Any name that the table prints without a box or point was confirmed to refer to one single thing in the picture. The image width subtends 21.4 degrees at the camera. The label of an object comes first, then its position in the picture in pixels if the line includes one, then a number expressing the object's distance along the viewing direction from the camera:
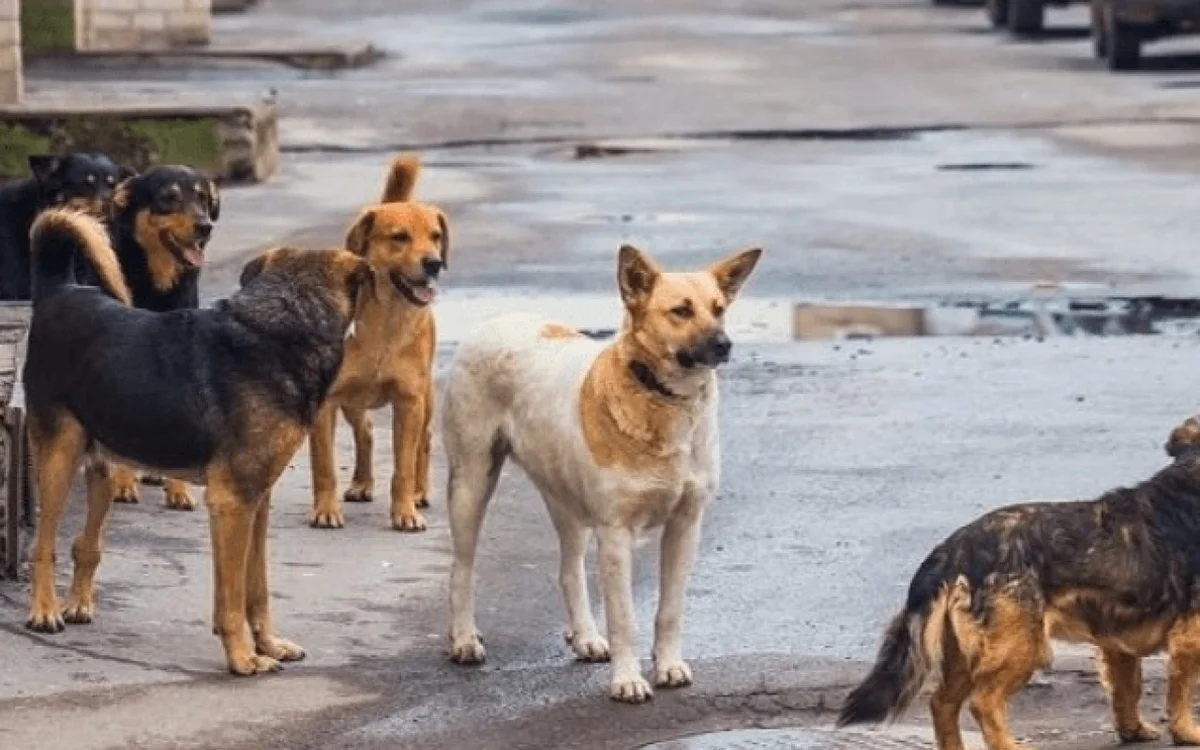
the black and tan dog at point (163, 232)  10.88
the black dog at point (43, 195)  12.39
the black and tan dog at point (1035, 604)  7.54
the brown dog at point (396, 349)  10.66
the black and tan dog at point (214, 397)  8.82
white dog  8.53
